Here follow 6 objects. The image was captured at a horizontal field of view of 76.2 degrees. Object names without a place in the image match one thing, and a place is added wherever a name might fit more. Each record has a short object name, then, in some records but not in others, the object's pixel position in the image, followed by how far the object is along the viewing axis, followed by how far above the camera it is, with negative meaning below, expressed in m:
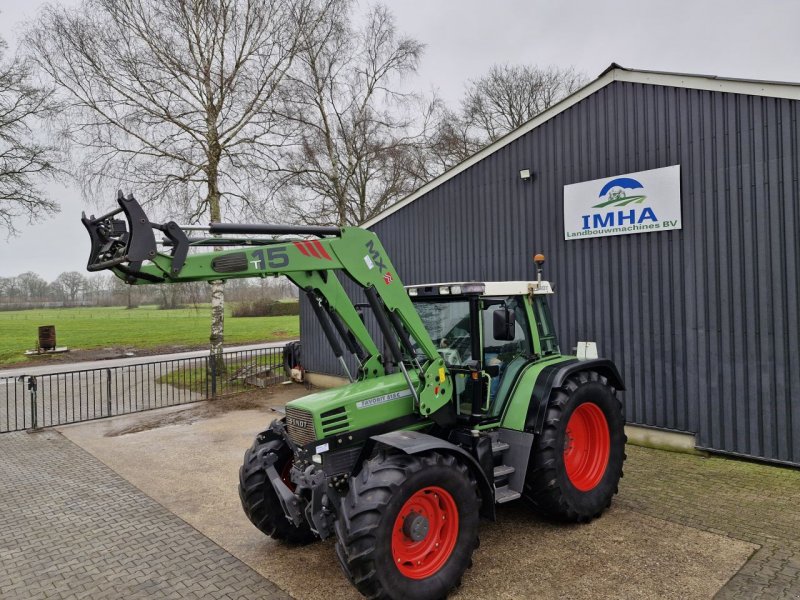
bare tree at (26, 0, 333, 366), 14.62 +6.80
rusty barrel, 23.94 -1.36
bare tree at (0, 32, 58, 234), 16.52 +5.61
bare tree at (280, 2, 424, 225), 19.16 +6.89
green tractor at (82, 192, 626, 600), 3.58 -1.11
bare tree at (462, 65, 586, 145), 28.37 +11.33
